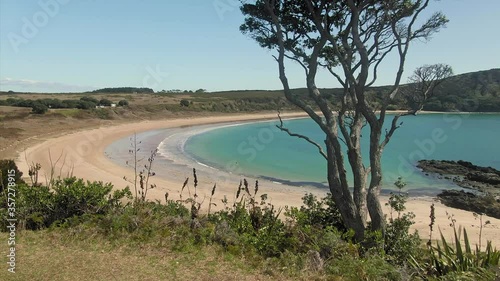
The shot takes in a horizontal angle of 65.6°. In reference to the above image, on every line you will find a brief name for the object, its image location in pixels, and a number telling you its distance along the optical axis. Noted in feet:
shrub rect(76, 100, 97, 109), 185.88
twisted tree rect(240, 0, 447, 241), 27.12
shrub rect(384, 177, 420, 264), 24.34
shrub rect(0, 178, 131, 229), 26.12
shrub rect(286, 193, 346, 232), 28.80
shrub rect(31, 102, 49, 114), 147.95
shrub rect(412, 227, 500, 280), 17.84
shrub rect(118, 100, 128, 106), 215.10
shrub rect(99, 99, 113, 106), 214.24
